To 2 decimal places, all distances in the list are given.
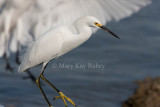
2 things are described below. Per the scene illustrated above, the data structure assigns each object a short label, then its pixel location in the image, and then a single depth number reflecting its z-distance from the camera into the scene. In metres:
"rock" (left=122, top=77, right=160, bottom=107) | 12.69
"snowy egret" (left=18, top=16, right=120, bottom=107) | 8.07
